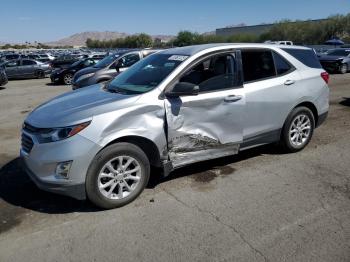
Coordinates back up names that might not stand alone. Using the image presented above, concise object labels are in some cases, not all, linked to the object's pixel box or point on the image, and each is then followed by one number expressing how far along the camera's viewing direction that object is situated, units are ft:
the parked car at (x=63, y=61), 91.77
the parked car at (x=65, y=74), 66.44
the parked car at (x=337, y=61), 71.51
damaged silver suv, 13.41
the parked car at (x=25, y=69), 80.69
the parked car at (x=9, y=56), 99.80
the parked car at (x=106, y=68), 42.24
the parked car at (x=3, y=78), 61.71
